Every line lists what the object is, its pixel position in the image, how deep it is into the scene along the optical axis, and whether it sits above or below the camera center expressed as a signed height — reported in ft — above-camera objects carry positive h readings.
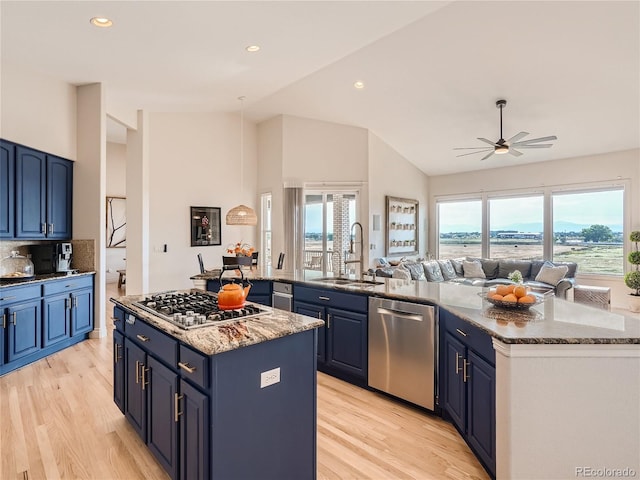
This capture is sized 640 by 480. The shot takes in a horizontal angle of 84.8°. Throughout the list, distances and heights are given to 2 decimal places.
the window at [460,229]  27.17 +0.74
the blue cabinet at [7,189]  11.62 +1.61
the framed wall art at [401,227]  23.83 +0.82
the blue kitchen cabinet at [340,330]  9.87 -2.69
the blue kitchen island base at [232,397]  4.93 -2.50
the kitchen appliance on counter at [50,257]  13.52 -0.78
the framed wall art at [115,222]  27.89 +1.23
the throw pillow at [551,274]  20.68 -2.12
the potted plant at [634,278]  19.13 -2.22
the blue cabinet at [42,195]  12.32 +1.59
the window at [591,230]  21.39 +0.54
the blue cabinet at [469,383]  6.18 -2.92
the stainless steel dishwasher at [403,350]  8.50 -2.86
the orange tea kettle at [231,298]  6.71 -1.16
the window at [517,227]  24.35 +0.79
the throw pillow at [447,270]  23.25 -2.14
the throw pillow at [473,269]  23.91 -2.17
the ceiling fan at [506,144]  15.15 +4.23
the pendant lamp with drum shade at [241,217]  17.60 +1.04
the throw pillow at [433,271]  21.58 -2.09
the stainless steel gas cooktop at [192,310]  5.87 -1.38
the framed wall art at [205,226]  22.06 +0.72
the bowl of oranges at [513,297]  7.06 -1.23
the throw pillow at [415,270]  20.20 -1.89
